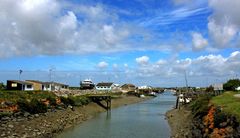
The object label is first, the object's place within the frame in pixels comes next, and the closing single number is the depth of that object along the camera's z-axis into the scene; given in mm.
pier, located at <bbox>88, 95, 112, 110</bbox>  52551
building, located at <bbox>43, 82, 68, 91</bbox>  63881
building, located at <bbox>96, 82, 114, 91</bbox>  104153
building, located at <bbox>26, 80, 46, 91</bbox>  57660
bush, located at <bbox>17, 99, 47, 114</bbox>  30583
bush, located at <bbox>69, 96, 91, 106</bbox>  44456
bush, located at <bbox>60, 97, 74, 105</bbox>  41678
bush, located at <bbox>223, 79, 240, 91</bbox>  53647
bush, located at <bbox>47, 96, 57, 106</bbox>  37833
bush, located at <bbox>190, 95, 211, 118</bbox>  26419
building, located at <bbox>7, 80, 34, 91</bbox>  52342
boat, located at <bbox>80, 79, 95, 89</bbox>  92820
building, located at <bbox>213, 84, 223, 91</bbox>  48713
